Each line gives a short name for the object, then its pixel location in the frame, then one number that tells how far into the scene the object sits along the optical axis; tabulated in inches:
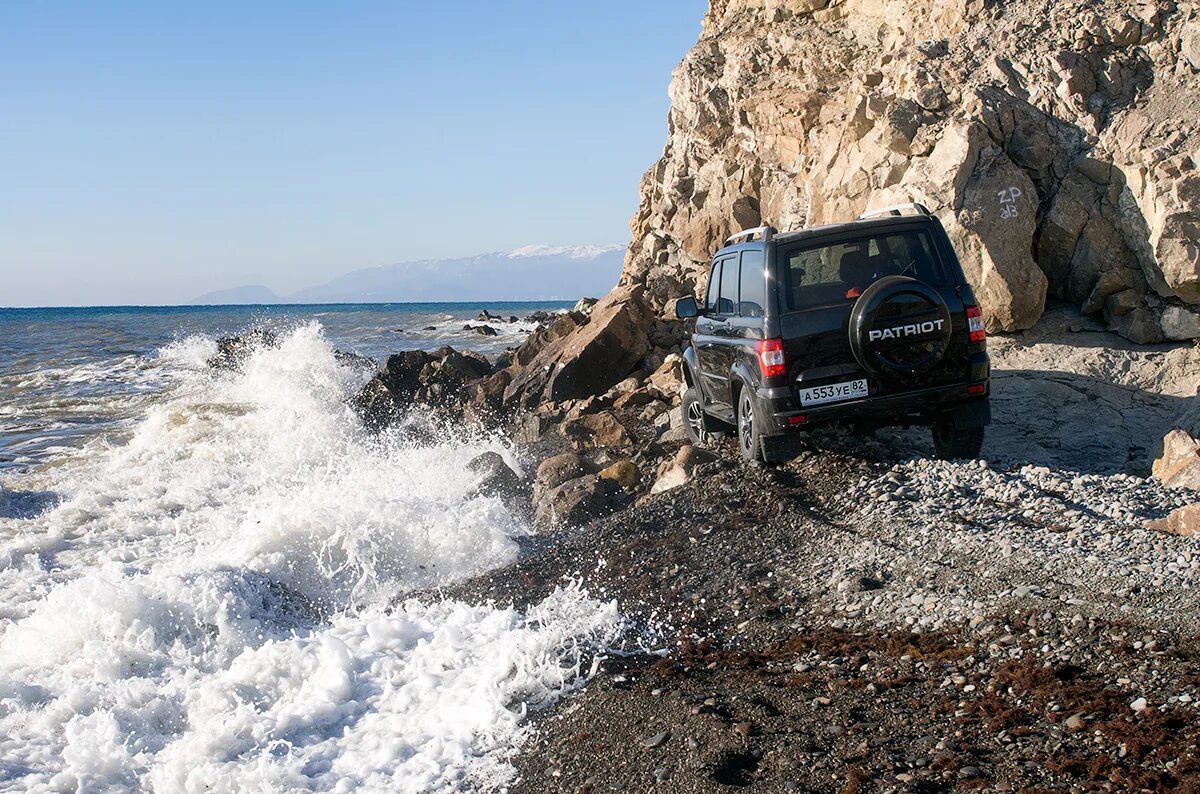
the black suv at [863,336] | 315.3
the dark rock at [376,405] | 702.5
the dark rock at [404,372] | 737.6
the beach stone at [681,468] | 363.3
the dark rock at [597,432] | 498.6
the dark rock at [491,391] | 658.8
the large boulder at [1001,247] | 473.4
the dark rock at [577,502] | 374.3
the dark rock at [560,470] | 414.6
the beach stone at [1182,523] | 246.8
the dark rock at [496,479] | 424.2
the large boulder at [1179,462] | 296.5
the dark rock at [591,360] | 621.3
